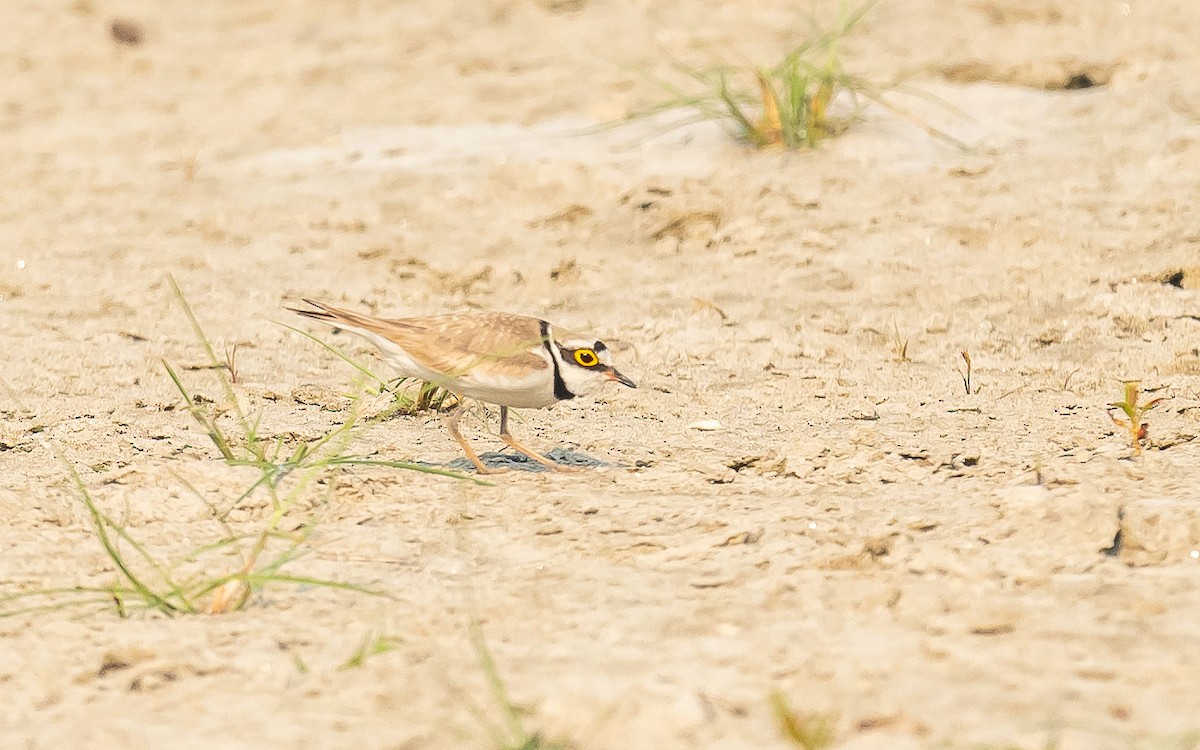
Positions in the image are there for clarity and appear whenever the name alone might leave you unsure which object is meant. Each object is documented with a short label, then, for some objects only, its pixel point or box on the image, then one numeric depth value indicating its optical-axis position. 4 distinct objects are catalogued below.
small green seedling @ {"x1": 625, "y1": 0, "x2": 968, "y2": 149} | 14.84
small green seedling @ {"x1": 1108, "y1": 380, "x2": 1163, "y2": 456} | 8.66
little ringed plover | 9.16
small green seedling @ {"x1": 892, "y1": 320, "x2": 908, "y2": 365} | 11.33
